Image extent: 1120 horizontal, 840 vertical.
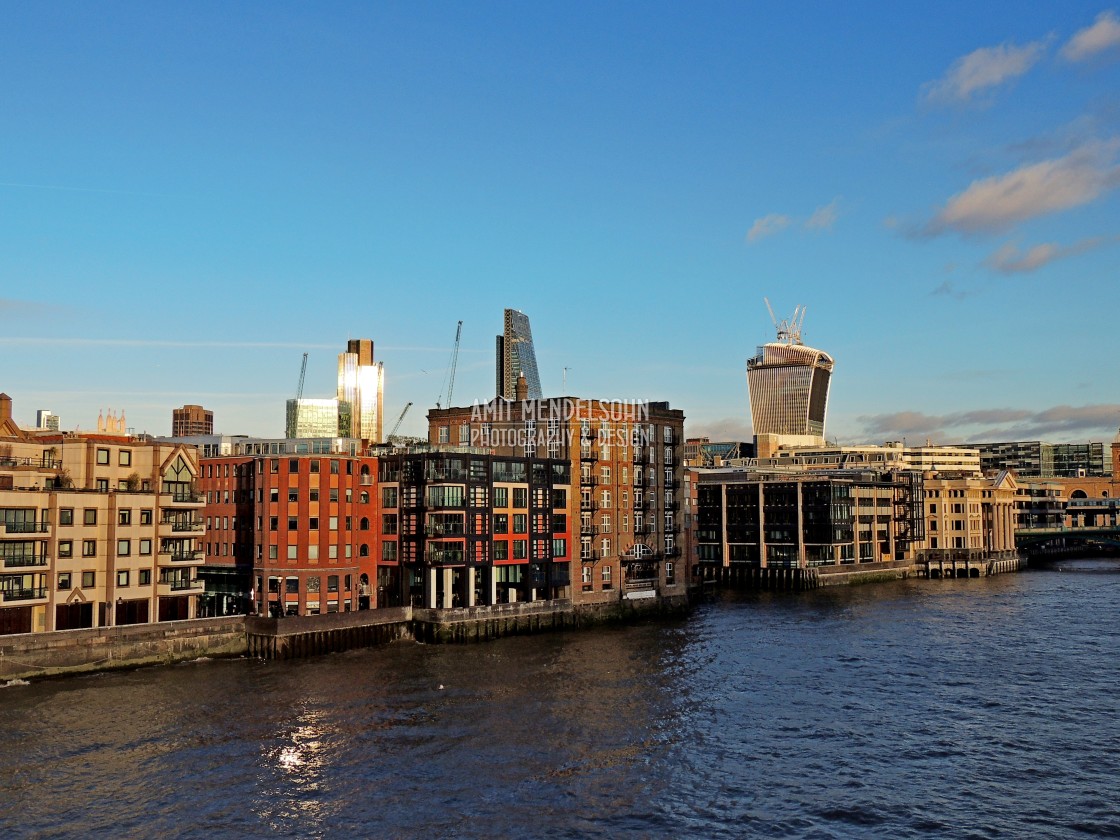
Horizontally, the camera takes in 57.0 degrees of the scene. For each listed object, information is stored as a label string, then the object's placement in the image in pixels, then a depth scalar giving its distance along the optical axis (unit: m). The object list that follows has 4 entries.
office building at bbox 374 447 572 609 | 121.56
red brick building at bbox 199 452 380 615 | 115.44
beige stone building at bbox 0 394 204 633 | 93.75
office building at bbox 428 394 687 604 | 138.50
